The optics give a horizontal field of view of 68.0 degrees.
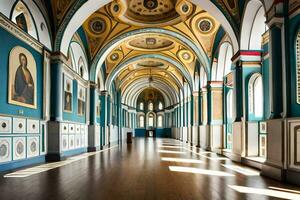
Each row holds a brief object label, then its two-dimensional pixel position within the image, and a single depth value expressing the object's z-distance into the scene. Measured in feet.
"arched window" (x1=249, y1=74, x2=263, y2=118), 28.12
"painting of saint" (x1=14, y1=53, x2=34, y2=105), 23.75
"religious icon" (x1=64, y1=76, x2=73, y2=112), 34.84
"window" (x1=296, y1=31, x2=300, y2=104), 18.46
